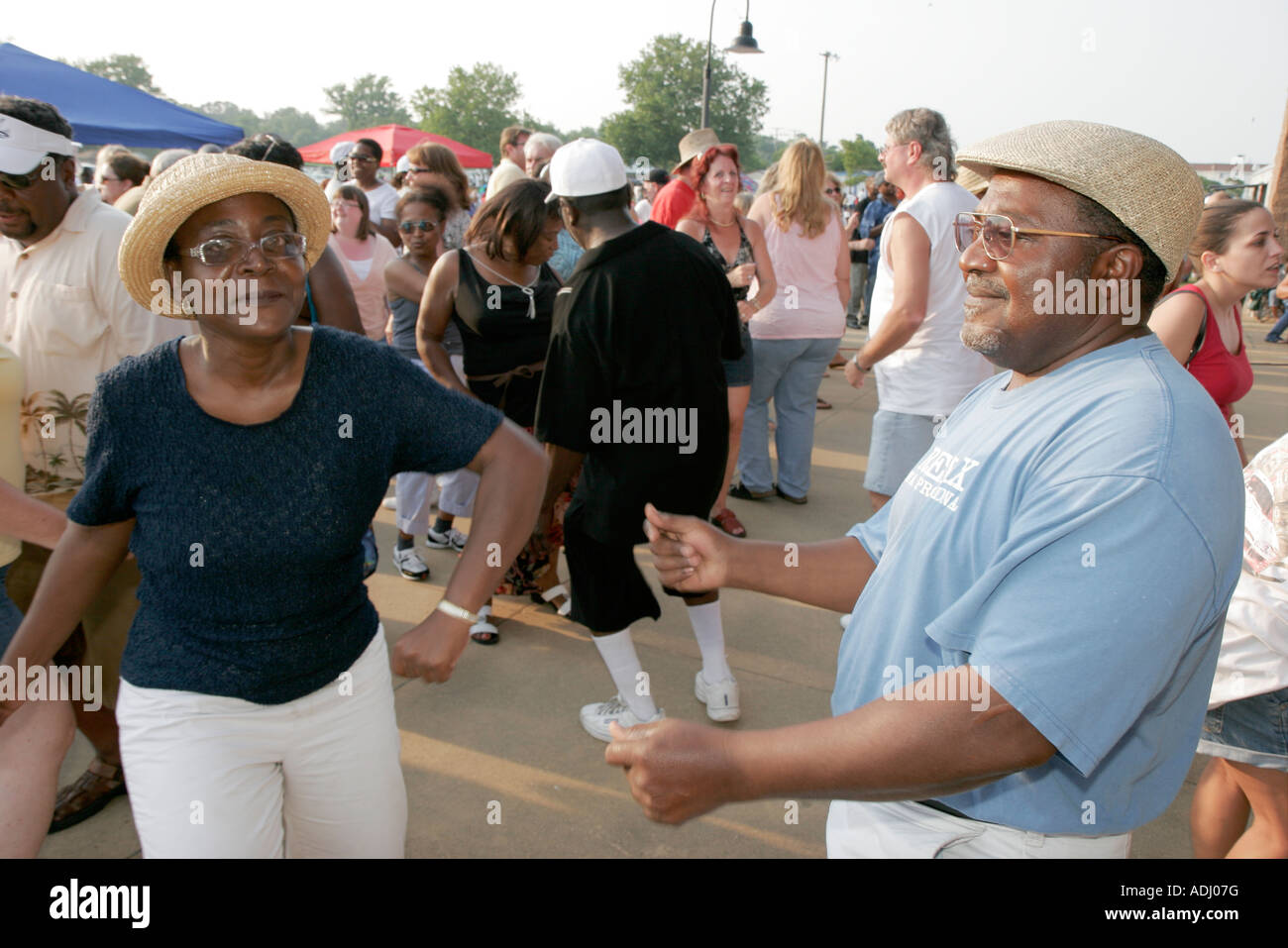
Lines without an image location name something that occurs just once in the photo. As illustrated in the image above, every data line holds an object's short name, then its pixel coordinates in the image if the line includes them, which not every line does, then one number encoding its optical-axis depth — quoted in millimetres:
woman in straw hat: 1739
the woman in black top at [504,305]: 3947
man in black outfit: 3027
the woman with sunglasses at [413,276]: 4723
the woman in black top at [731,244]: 5094
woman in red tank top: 3143
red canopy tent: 15859
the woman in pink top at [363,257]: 5324
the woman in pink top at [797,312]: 5566
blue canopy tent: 8859
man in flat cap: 1108
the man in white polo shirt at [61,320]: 2805
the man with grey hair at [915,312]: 3684
